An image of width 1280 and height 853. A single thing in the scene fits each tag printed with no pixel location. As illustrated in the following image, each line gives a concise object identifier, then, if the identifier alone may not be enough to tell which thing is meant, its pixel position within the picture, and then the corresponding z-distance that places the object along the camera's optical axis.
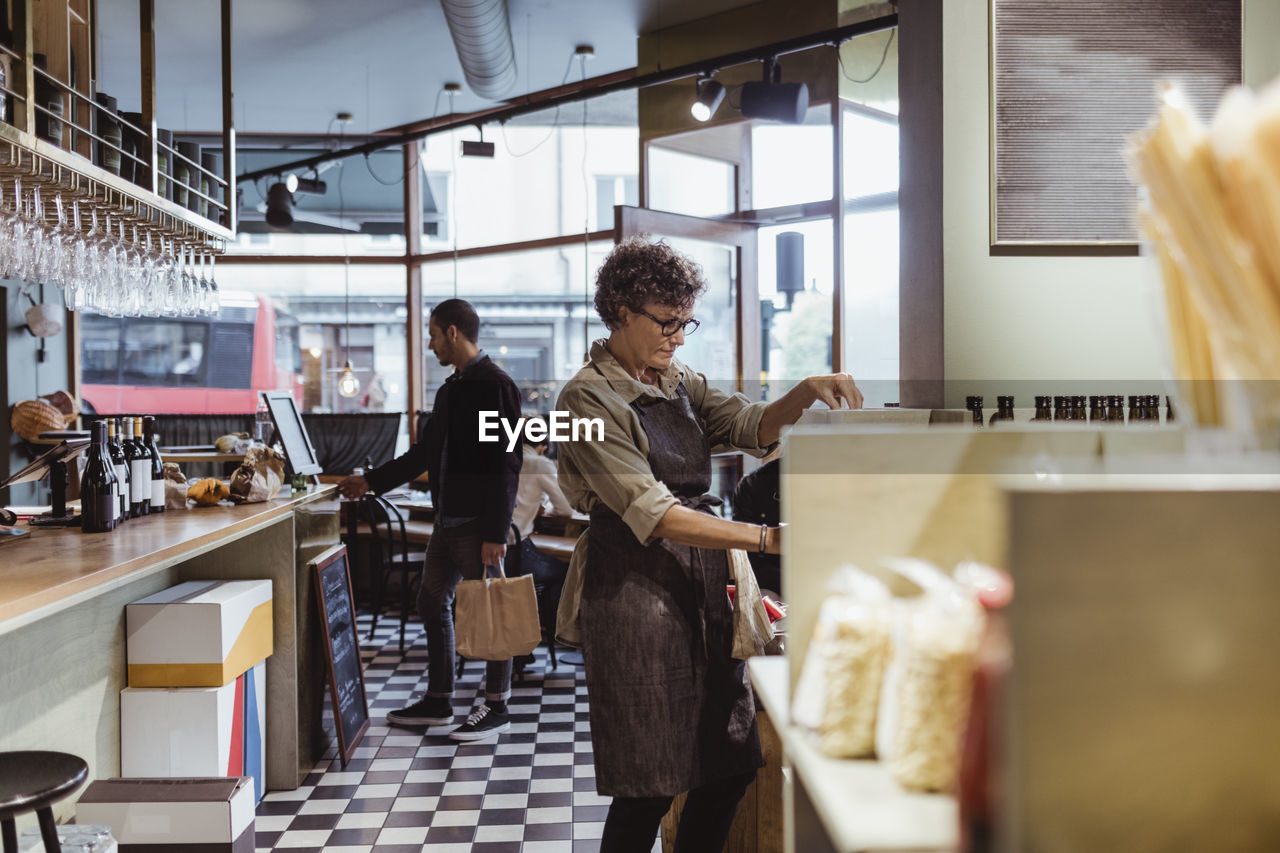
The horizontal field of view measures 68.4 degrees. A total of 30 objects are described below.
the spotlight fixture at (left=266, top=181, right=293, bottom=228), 7.16
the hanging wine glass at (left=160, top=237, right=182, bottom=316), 3.73
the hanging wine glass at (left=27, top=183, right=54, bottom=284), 2.86
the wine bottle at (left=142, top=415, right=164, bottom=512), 3.27
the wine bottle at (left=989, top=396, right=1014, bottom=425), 2.07
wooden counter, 2.09
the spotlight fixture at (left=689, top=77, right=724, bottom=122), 5.73
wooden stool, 1.70
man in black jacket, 3.87
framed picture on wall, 2.12
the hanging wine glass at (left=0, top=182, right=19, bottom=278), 2.86
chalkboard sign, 3.58
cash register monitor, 3.95
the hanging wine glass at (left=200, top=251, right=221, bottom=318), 3.98
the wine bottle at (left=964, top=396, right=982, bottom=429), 1.98
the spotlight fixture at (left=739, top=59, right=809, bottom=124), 5.49
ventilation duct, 5.21
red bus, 8.00
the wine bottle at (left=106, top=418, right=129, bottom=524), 2.97
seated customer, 5.02
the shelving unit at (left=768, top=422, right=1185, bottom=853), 1.12
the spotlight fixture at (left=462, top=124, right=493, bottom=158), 6.58
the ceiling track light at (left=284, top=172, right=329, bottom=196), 7.34
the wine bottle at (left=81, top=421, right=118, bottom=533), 2.74
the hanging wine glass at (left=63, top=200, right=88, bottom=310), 3.22
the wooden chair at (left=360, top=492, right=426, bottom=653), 5.36
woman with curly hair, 1.97
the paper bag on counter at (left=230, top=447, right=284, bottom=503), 3.55
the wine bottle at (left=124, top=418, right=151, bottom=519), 3.14
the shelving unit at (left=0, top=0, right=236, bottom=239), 2.65
